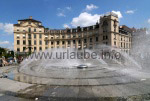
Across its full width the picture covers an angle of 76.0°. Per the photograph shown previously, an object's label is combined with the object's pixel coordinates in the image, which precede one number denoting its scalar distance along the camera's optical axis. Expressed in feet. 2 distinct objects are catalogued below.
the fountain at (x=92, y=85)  15.75
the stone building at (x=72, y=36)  164.69
